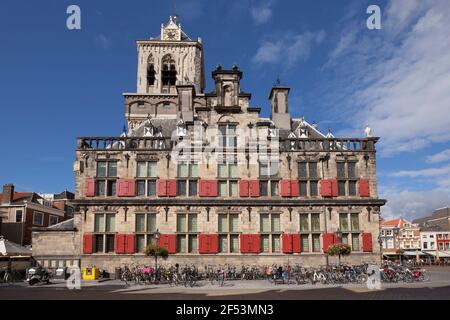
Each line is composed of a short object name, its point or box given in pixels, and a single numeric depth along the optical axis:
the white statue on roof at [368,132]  32.50
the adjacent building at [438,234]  73.62
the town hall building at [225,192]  29.84
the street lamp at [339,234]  28.41
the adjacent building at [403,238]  77.50
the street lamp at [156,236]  27.34
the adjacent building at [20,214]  42.87
